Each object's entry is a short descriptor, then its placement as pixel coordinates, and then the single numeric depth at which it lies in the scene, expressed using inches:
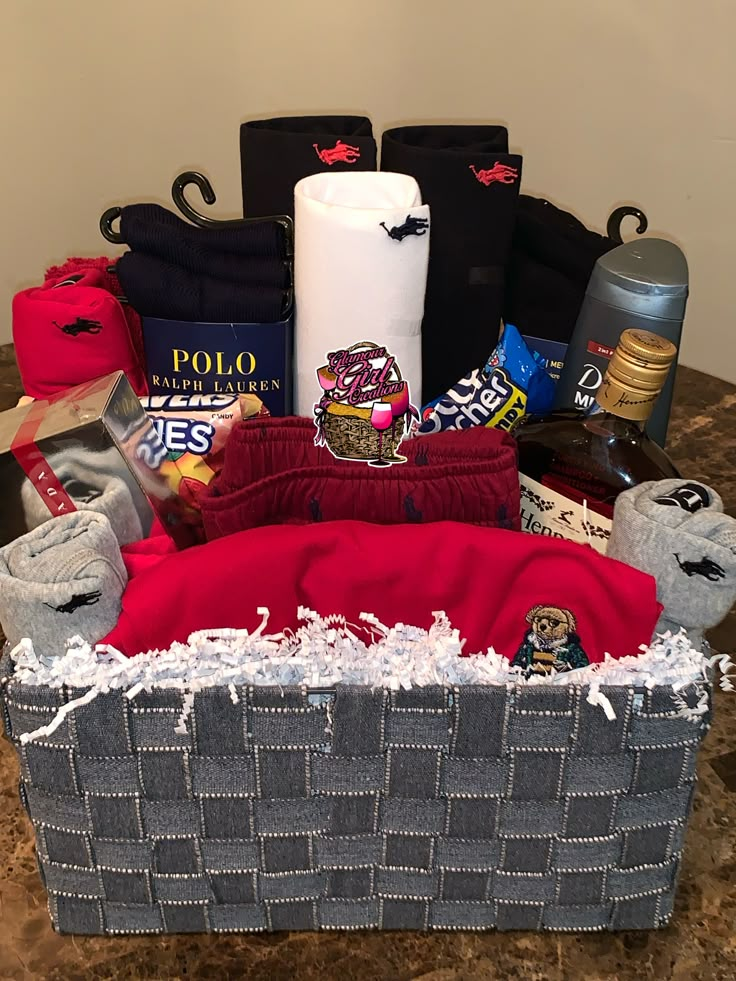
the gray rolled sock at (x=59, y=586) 18.5
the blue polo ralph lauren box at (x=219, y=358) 28.5
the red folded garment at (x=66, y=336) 28.6
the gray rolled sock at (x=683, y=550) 19.4
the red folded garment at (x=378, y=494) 23.2
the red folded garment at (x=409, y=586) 19.6
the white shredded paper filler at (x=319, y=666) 19.1
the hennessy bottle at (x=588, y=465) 24.4
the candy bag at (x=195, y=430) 27.1
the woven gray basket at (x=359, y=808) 19.6
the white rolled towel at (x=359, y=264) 25.7
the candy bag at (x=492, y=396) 29.0
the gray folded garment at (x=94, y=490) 22.7
